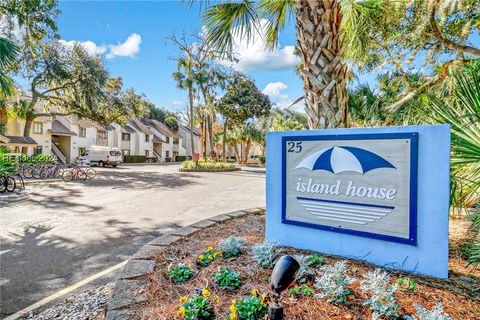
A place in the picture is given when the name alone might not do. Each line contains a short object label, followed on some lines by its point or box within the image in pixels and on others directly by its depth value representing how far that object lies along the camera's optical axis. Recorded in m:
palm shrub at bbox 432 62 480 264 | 2.43
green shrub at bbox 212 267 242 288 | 2.28
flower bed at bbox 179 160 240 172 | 23.19
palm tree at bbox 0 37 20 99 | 8.44
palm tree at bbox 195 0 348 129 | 3.76
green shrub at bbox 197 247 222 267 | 2.78
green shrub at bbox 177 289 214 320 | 1.85
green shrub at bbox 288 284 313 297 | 2.11
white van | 28.81
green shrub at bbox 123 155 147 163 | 38.78
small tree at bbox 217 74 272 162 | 32.88
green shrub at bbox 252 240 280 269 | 2.60
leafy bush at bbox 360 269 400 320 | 1.78
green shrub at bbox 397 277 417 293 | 2.10
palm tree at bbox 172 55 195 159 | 22.94
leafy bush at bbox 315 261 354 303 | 1.98
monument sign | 2.38
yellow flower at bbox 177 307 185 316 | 1.87
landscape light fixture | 1.53
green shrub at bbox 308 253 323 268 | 2.59
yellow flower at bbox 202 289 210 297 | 2.10
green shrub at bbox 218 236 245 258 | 2.92
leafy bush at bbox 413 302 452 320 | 1.60
